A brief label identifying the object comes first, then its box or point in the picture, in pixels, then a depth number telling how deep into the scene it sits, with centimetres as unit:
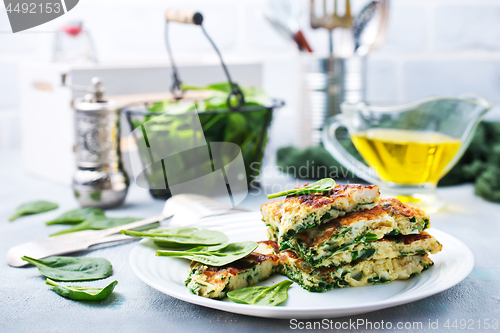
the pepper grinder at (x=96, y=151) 101
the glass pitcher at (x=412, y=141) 101
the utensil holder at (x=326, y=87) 137
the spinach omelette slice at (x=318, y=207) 60
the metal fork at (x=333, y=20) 141
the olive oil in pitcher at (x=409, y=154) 101
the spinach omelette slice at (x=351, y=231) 59
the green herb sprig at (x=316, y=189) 62
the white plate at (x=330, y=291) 49
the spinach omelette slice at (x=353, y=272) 60
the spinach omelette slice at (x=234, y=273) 57
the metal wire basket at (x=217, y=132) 102
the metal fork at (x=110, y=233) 74
